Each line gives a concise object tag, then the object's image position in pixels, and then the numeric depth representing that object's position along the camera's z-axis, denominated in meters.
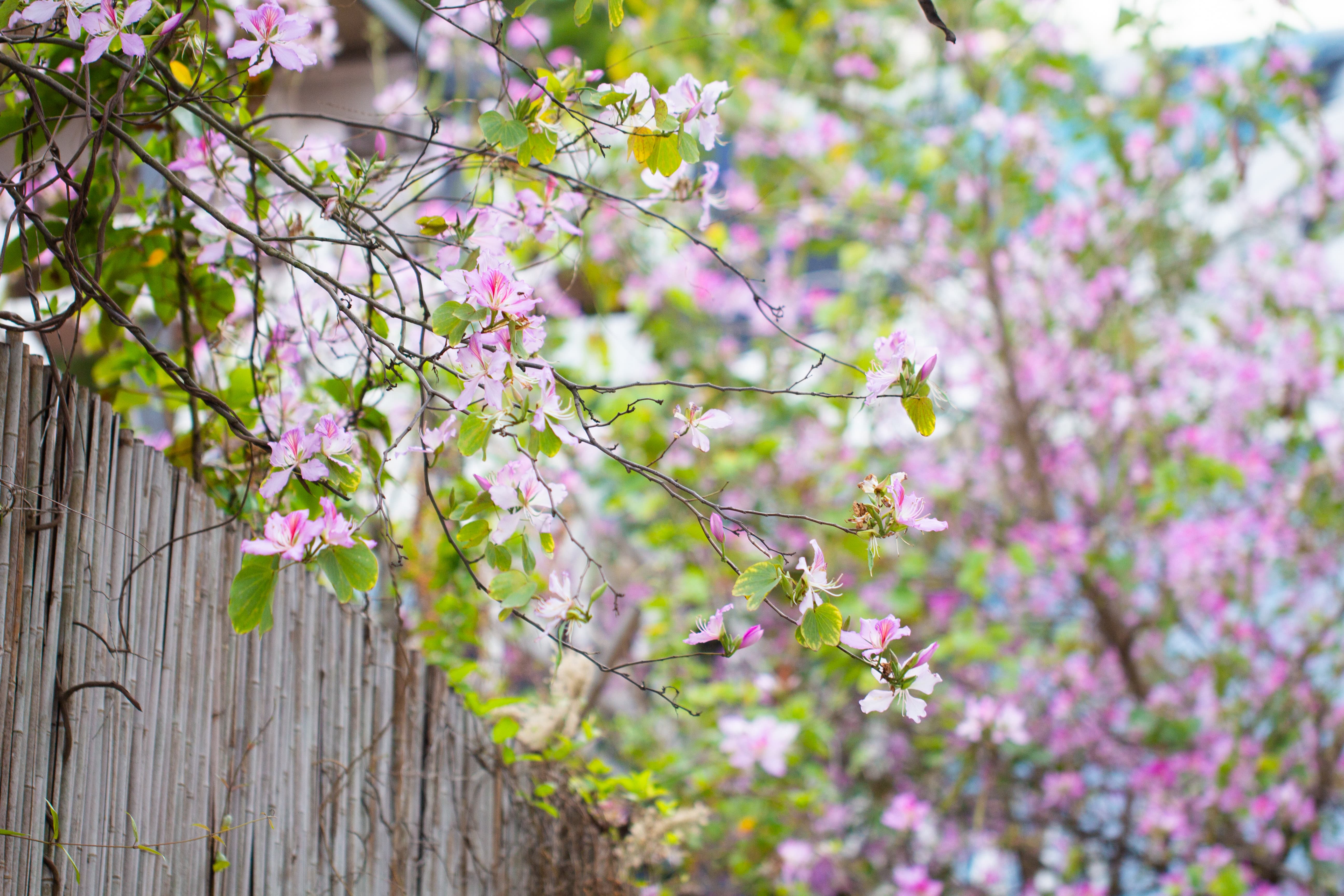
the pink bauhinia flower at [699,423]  3.43
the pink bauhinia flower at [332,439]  3.33
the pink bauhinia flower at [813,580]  3.33
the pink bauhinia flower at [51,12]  3.29
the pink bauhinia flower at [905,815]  6.18
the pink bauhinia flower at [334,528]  3.22
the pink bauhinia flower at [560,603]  3.38
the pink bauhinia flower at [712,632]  3.33
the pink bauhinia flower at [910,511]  3.33
